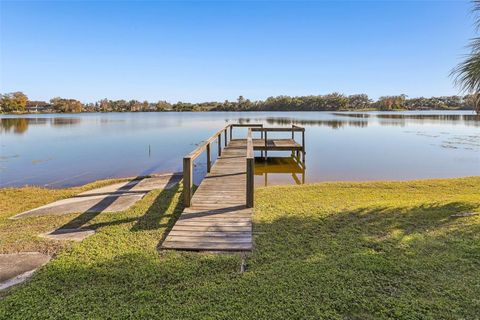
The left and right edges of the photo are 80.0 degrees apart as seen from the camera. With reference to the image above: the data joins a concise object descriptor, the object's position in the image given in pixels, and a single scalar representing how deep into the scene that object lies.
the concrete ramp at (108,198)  5.64
